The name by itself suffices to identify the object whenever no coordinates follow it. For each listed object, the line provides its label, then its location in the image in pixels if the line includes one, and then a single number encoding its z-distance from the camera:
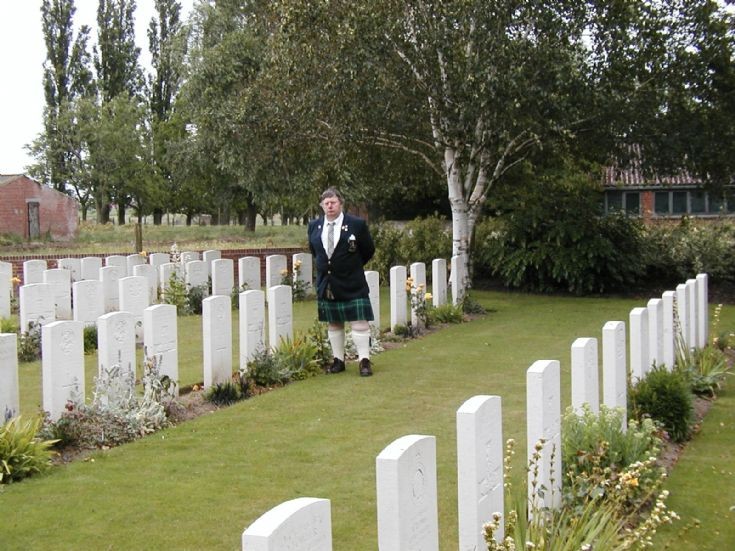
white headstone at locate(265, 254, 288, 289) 17.56
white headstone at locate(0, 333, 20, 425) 6.69
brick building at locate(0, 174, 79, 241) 31.36
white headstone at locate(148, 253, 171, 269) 17.88
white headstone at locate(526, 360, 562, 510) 4.67
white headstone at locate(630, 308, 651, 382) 7.36
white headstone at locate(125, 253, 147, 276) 17.41
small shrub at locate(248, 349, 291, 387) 9.30
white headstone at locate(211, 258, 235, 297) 15.74
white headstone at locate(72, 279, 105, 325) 10.94
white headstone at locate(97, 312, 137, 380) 7.47
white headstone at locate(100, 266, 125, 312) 15.04
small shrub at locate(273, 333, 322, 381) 9.71
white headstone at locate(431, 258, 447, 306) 15.02
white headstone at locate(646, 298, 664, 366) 8.12
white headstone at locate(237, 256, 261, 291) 17.19
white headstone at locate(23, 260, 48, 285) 15.92
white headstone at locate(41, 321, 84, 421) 6.96
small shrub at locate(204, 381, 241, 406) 8.59
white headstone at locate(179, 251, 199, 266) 16.99
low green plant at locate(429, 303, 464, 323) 14.48
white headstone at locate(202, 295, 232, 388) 8.65
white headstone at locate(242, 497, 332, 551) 2.39
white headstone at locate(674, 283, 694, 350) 9.34
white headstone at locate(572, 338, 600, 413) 5.52
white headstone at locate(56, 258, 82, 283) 17.16
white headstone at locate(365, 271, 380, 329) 12.30
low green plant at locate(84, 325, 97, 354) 11.58
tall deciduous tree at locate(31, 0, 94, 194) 43.97
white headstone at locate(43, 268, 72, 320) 13.82
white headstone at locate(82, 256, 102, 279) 16.83
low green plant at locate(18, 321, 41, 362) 11.16
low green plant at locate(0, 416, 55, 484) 6.18
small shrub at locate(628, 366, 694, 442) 7.22
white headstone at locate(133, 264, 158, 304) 15.54
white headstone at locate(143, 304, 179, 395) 7.98
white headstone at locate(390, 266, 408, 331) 13.06
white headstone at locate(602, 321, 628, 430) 6.23
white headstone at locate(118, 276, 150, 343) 11.17
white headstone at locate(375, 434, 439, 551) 3.07
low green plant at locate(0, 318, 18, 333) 11.88
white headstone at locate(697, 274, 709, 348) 10.91
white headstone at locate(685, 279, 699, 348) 10.24
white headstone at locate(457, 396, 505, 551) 3.81
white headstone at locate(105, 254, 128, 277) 17.45
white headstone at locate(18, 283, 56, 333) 11.72
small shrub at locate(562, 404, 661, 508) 5.38
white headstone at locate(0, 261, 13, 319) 14.69
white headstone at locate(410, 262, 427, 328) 13.44
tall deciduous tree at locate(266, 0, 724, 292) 14.75
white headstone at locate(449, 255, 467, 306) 15.91
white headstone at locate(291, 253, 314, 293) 18.42
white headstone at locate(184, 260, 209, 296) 16.36
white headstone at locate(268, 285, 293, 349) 9.94
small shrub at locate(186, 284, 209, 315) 15.89
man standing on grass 9.59
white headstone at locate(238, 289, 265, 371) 9.19
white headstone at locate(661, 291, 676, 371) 8.76
